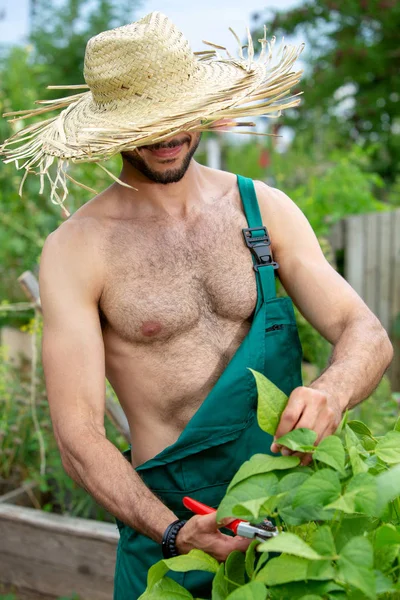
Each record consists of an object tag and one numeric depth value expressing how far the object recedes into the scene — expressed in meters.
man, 2.07
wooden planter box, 3.43
